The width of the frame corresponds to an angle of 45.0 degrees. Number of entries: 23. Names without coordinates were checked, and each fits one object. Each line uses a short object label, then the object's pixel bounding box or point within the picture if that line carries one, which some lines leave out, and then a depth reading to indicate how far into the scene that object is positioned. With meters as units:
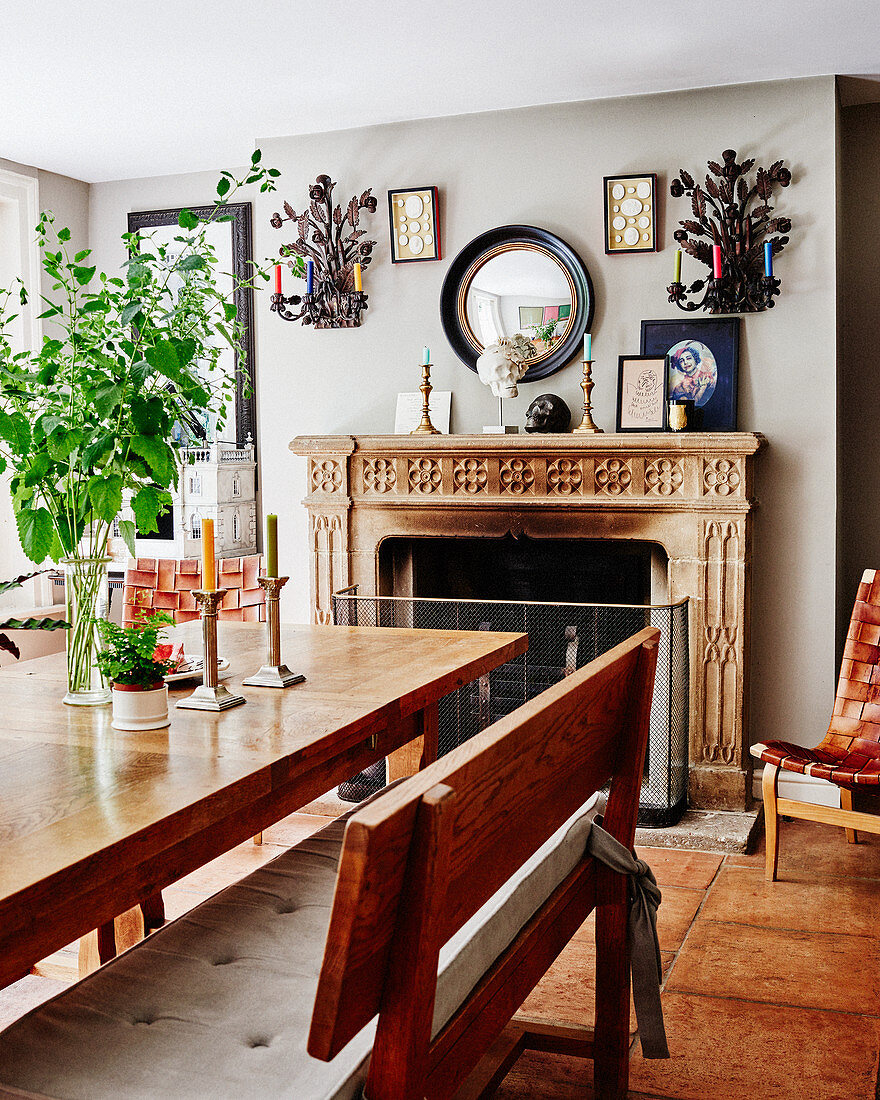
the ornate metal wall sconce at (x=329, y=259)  4.29
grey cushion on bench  1.22
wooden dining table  1.16
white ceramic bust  3.97
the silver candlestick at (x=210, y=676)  1.86
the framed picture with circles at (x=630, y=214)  3.91
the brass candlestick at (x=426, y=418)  4.06
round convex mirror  4.04
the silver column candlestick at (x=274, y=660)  2.02
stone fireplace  3.72
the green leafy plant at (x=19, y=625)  1.50
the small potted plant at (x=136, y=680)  1.70
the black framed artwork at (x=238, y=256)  5.01
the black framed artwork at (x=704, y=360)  3.84
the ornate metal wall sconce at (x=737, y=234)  3.75
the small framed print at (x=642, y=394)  3.91
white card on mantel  4.23
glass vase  1.86
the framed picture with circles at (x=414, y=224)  4.18
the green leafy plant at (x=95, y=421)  1.74
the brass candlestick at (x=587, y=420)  3.86
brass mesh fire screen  3.60
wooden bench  1.04
